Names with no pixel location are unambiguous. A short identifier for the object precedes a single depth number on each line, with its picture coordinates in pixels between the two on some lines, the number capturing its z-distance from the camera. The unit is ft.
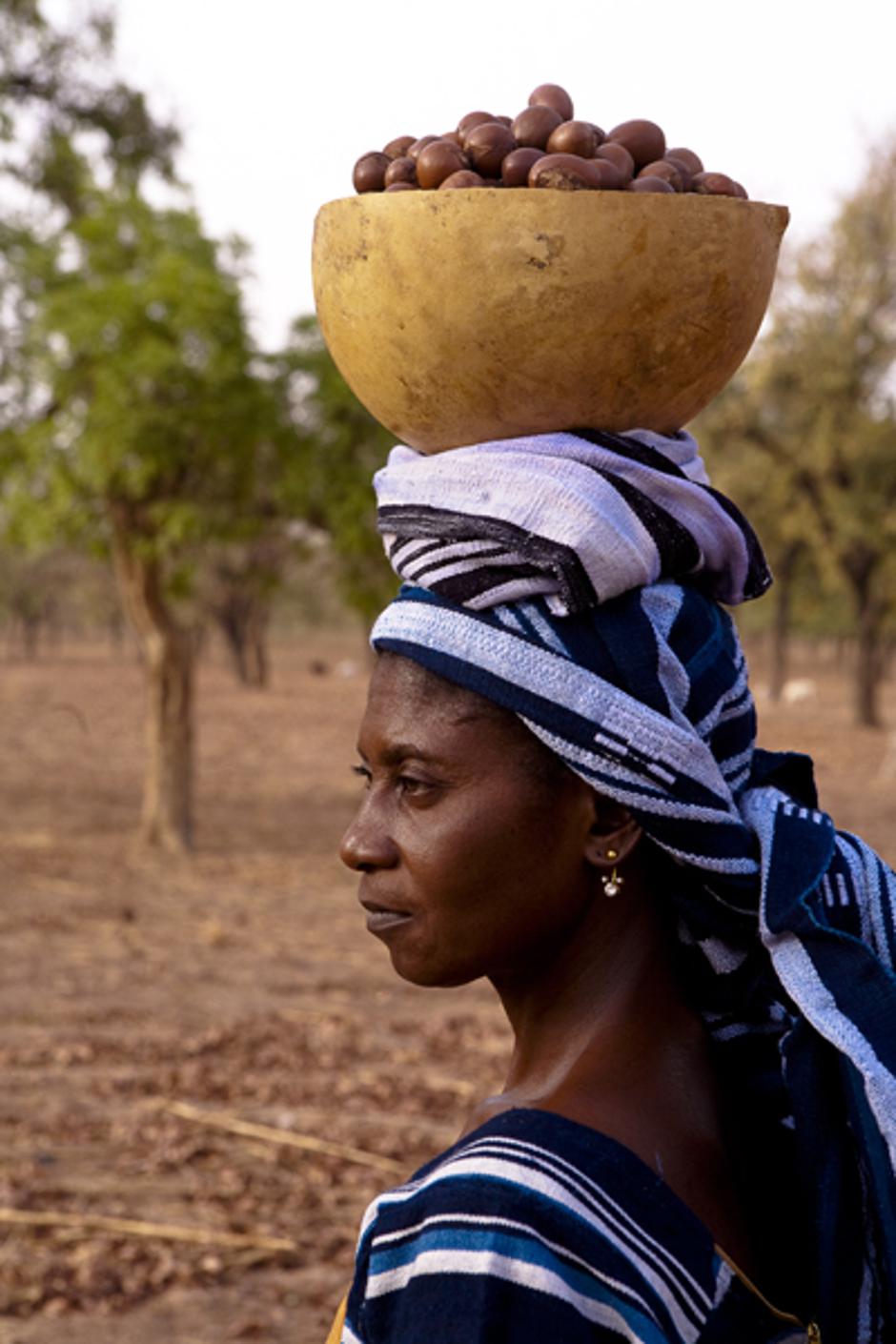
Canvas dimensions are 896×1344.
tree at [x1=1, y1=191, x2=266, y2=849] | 34.12
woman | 4.26
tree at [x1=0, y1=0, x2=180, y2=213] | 39.55
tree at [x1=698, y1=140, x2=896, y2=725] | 76.64
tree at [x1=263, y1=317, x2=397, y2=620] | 37.04
